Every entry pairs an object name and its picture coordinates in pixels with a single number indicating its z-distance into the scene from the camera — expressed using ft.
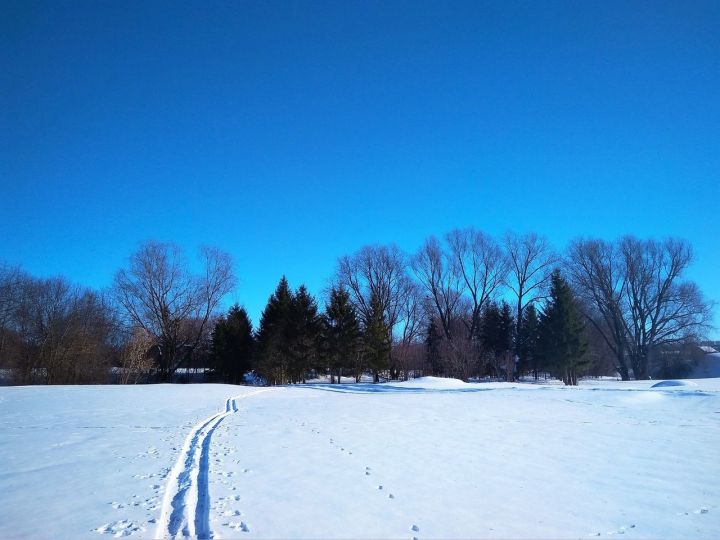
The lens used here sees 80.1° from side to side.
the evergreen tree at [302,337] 119.03
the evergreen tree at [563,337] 116.16
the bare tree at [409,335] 144.77
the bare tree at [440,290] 144.46
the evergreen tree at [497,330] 152.35
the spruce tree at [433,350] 136.87
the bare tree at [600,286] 129.80
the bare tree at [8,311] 98.68
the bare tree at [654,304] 123.75
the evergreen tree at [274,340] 116.88
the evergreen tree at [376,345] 129.08
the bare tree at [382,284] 149.79
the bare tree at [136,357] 105.81
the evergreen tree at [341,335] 124.99
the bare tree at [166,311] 120.37
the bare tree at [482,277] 138.51
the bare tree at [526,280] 133.90
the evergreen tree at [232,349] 135.64
